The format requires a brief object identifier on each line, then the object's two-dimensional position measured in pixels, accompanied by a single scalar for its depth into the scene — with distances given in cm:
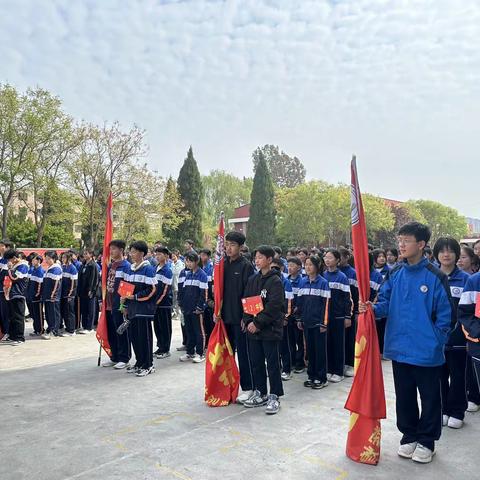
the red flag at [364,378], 382
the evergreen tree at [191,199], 4066
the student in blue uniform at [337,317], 638
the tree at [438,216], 5794
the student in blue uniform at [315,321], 596
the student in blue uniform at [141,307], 664
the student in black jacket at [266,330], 501
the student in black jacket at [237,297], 556
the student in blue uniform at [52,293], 973
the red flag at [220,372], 534
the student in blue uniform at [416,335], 371
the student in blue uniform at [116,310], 714
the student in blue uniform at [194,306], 762
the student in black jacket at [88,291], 1047
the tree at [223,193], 5953
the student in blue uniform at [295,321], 682
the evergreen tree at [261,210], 4603
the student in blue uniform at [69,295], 1016
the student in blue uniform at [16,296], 880
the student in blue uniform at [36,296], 989
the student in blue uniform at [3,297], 883
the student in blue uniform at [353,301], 694
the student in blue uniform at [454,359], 460
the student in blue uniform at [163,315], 789
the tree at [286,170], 7466
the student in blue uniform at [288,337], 661
